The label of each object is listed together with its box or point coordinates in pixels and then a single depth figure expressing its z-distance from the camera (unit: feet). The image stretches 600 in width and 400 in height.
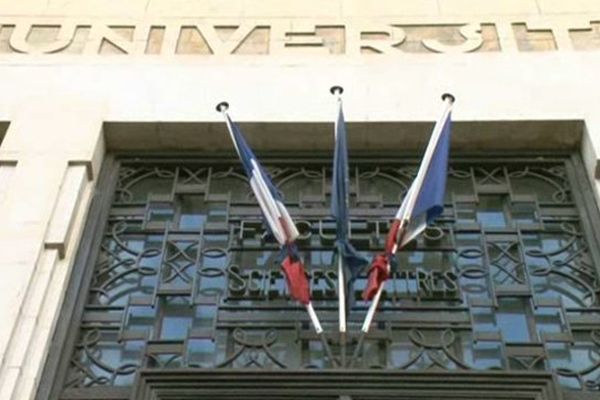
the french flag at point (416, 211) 27.25
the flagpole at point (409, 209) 26.32
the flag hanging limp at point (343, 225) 27.71
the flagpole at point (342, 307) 26.22
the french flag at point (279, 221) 26.94
